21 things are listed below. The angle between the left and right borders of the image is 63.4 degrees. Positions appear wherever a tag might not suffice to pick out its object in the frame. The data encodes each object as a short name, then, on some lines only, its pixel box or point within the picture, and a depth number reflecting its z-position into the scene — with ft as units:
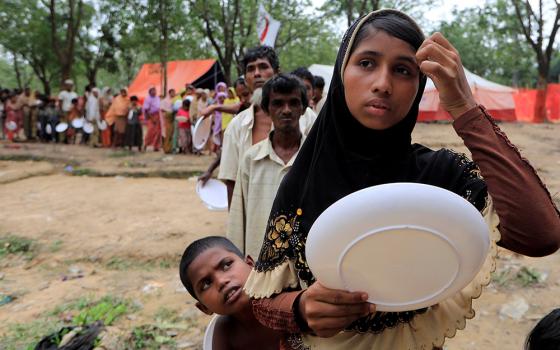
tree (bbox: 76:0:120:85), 61.26
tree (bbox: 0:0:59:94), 65.00
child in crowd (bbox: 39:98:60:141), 45.34
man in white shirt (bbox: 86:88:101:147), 42.72
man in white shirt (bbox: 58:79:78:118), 43.86
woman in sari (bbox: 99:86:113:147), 43.27
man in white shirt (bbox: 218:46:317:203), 8.80
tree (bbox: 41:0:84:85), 51.31
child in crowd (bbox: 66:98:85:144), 43.61
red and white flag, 21.35
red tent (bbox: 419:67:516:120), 58.75
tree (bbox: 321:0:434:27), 50.34
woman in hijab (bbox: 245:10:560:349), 3.07
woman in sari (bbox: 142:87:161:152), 40.57
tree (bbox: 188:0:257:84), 48.16
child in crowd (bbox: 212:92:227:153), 26.33
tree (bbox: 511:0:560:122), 53.62
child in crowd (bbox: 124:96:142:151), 41.51
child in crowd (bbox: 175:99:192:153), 36.88
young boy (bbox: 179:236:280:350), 5.47
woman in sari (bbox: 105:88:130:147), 41.60
